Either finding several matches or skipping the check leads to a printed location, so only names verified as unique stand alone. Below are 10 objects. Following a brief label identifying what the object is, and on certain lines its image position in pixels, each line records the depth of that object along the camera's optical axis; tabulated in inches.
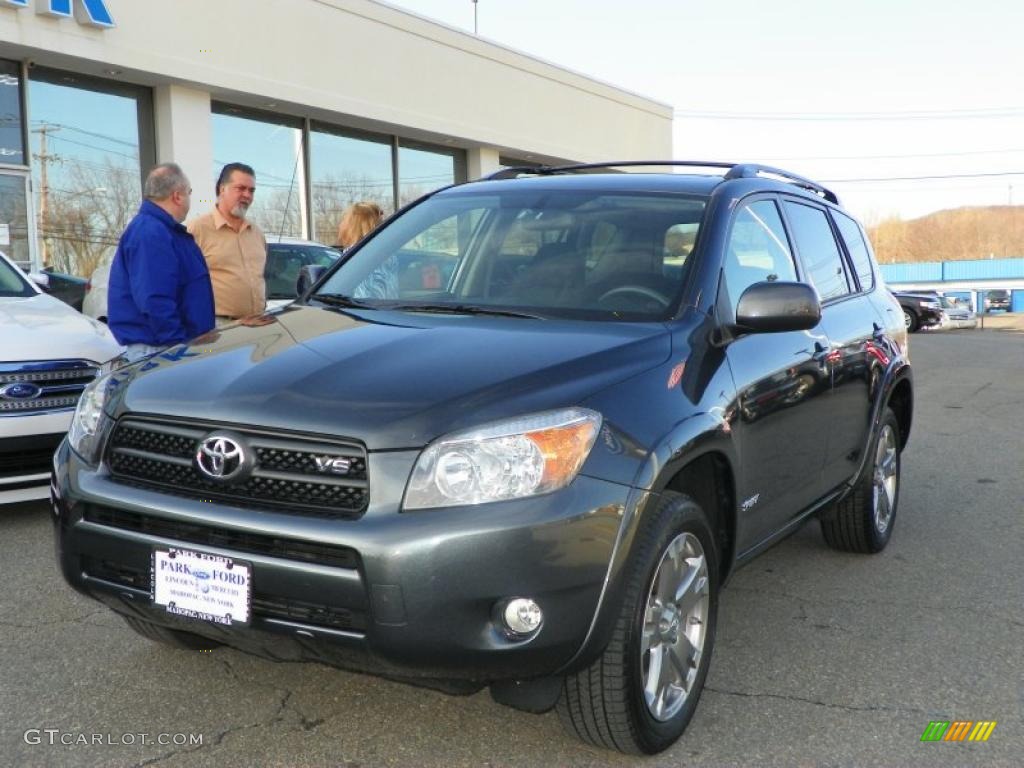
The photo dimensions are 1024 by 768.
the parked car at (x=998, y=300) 2335.1
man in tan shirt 235.9
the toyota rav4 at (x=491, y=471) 102.0
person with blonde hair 293.9
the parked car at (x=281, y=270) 357.7
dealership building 552.1
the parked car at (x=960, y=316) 1519.1
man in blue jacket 204.5
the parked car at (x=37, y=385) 211.5
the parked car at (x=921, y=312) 1261.1
